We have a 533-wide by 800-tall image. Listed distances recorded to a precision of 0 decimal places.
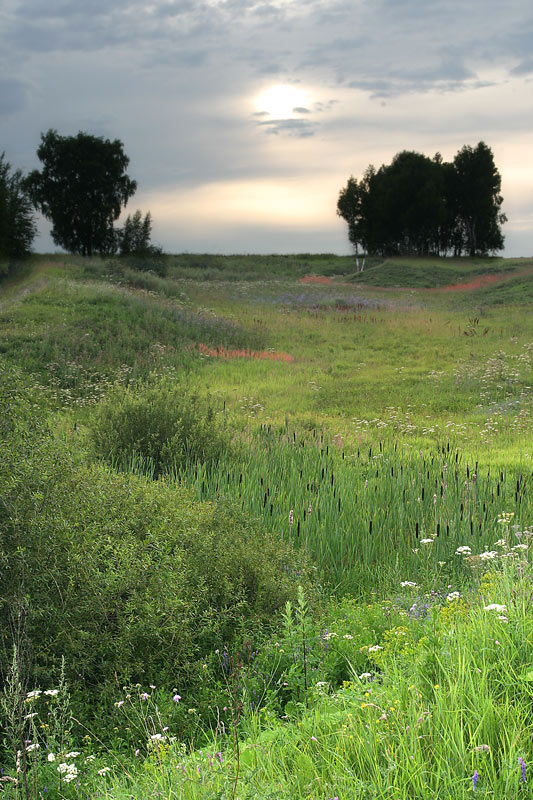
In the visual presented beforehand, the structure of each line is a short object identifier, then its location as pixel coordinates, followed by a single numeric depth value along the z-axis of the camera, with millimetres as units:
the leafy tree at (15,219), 47906
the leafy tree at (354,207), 70688
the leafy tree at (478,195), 69375
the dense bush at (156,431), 8664
